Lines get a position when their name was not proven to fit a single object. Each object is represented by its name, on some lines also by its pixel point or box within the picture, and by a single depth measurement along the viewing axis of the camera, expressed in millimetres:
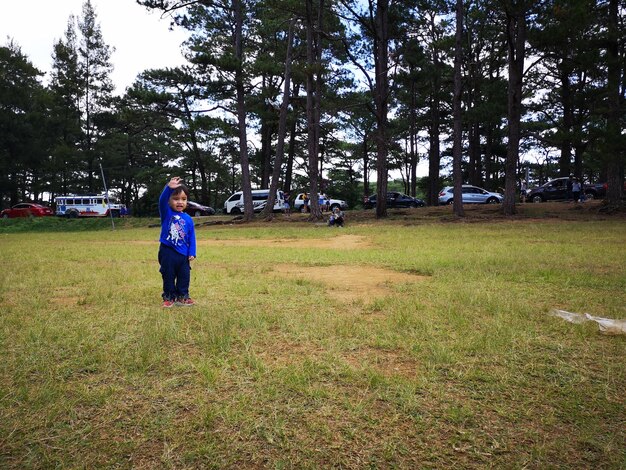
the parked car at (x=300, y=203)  34581
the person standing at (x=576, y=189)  22719
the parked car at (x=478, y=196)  29016
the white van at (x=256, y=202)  30859
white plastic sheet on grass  3416
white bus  34000
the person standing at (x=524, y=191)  30097
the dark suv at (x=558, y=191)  27453
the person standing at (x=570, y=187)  25716
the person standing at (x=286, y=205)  29444
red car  31953
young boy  4648
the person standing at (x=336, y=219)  18734
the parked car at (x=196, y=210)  32844
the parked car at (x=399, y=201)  31609
